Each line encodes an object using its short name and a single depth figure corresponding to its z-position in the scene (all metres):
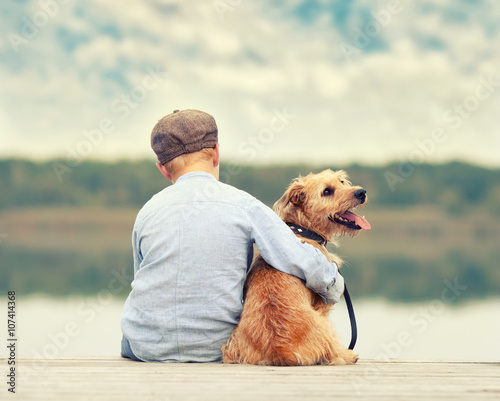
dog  3.26
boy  3.27
